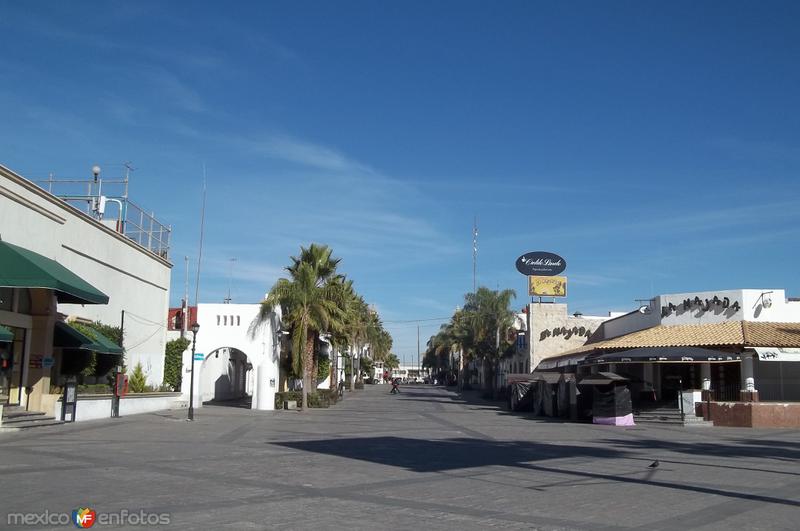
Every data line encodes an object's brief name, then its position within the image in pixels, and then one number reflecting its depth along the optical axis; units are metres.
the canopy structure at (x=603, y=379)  32.12
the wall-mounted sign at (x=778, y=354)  31.77
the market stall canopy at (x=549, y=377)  37.63
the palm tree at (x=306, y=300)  38.06
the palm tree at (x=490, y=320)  63.97
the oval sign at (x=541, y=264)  56.19
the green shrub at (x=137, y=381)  33.03
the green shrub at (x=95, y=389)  27.66
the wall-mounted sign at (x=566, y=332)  54.94
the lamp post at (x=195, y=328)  29.84
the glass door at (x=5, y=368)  22.70
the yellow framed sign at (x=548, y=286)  55.41
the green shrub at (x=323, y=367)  51.33
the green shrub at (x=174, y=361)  39.16
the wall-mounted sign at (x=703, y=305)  37.09
